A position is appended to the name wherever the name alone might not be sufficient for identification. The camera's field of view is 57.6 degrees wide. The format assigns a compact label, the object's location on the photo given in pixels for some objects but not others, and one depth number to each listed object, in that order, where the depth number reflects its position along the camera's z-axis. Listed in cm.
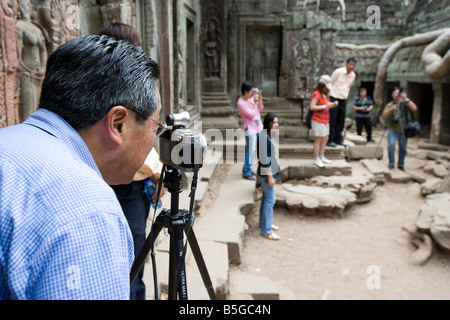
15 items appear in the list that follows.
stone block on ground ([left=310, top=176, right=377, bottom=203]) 707
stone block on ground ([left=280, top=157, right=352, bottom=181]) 771
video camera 159
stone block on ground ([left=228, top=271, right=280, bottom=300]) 369
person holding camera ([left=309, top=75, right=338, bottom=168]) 687
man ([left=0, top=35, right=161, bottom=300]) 68
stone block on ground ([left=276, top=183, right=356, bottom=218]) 635
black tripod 168
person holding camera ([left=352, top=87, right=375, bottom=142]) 1076
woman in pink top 612
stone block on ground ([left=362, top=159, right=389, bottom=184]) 819
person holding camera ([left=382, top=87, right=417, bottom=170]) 843
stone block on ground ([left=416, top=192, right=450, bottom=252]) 495
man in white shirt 787
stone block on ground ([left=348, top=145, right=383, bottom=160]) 933
